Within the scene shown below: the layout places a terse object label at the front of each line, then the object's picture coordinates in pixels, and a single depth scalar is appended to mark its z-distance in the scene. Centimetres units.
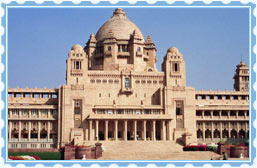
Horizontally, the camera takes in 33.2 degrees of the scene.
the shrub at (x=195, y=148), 7012
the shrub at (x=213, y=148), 6898
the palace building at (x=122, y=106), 8256
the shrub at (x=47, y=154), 6598
